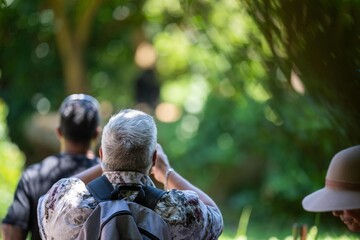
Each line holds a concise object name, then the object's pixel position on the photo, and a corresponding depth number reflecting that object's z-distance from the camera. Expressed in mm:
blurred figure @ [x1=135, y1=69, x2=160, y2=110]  28756
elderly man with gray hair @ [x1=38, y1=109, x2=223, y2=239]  5599
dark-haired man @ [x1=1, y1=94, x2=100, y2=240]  7768
